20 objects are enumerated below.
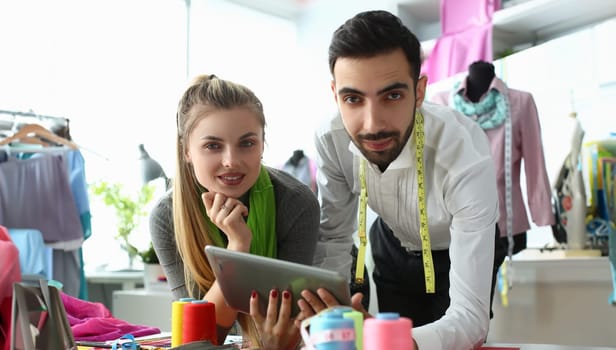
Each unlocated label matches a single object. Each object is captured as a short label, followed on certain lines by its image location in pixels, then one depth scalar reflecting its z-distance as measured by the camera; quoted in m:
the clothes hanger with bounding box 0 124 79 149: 3.38
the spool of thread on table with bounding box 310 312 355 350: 0.91
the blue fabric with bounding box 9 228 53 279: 3.07
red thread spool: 1.29
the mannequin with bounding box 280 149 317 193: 4.43
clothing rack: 3.43
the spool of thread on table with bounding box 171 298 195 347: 1.30
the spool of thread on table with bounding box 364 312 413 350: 0.90
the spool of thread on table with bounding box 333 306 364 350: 0.96
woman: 1.64
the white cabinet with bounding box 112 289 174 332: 3.39
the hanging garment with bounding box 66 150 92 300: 3.44
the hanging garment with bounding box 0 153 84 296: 3.24
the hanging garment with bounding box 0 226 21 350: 1.22
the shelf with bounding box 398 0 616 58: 3.58
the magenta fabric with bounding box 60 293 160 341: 1.66
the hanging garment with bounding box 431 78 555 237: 3.09
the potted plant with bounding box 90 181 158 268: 3.98
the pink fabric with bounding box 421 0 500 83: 3.84
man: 1.49
